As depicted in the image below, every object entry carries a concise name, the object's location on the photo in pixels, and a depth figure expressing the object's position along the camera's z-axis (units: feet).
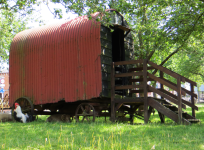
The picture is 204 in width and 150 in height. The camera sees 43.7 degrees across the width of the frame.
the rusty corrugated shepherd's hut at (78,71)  36.78
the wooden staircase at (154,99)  32.35
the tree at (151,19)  35.99
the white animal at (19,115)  40.23
